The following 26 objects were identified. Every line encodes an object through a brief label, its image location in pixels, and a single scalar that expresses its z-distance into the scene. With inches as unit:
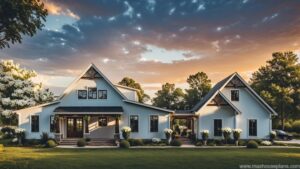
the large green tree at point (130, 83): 2523.4
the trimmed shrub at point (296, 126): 1902.8
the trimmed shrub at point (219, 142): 1252.0
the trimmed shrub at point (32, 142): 1238.9
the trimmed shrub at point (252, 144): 1131.3
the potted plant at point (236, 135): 1250.2
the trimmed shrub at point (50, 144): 1146.7
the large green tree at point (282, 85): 1875.0
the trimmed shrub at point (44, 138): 1246.8
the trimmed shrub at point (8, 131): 1371.9
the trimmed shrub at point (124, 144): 1110.4
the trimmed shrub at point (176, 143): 1191.6
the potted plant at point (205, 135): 1261.1
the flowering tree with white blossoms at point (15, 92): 1261.1
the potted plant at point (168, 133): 1255.5
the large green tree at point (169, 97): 2608.3
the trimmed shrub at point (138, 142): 1207.6
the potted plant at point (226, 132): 1254.7
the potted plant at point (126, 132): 1247.3
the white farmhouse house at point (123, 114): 1299.2
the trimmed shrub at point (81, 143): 1167.6
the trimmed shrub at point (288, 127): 1953.7
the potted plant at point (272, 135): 1310.3
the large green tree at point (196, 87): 2470.7
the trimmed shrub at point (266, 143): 1250.1
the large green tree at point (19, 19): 665.9
